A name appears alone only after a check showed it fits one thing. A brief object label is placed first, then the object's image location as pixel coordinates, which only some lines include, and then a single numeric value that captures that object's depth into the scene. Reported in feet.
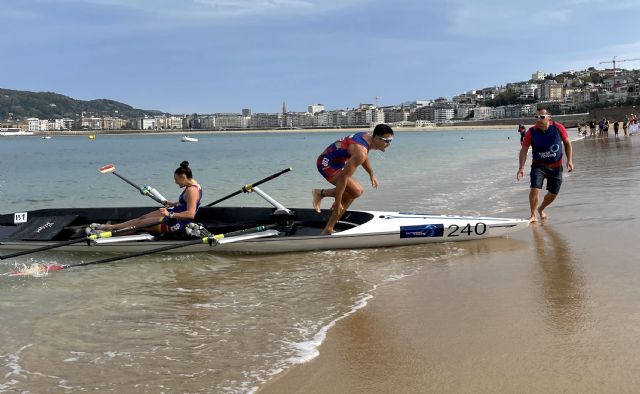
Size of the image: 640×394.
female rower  22.80
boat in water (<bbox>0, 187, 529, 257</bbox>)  22.17
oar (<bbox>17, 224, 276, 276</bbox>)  20.15
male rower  22.00
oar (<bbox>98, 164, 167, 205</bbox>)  26.53
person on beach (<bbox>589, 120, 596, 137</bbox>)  144.15
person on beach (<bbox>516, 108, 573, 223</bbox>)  24.94
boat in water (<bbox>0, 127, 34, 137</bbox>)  638.12
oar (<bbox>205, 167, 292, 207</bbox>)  26.61
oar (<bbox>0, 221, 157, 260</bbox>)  20.70
